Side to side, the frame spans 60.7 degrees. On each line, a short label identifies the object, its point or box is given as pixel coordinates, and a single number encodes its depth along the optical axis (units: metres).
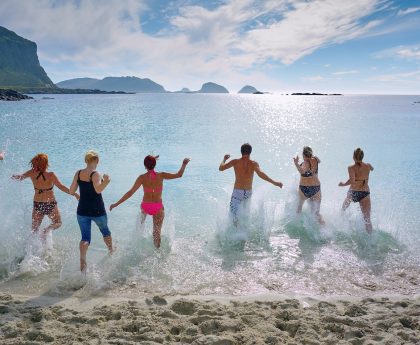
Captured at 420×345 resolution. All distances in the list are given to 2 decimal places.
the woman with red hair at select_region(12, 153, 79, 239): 6.30
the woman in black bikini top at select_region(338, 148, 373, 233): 7.90
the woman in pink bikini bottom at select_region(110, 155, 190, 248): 6.59
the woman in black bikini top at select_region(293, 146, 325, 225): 8.33
